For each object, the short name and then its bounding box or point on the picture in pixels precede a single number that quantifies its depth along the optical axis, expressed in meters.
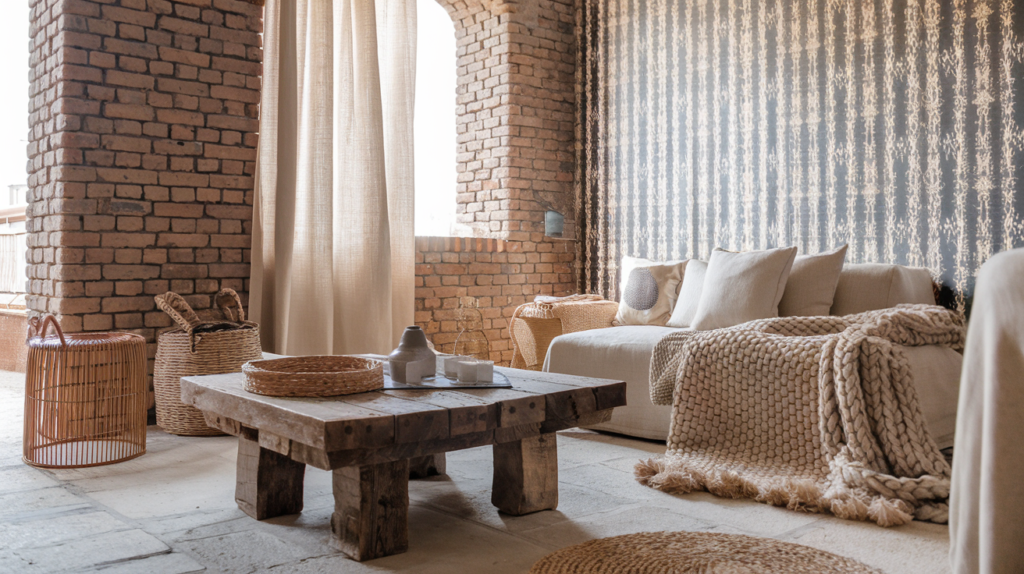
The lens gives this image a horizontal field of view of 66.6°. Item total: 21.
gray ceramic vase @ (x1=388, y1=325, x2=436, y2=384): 2.27
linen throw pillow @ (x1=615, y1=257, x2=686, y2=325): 4.07
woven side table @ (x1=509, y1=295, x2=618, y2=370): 4.21
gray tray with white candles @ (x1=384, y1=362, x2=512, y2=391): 2.20
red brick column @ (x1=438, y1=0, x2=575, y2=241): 5.03
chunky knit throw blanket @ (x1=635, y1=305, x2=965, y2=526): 2.30
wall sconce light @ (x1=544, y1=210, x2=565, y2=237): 5.13
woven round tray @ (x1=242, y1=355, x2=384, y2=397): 2.03
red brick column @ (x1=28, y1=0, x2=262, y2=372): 3.40
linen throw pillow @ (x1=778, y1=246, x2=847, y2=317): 3.46
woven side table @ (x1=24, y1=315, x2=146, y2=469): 2.83
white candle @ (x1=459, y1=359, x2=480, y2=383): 2.28
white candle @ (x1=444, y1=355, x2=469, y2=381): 2.34
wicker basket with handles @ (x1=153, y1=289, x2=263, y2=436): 3.29
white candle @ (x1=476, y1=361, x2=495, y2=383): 2.28
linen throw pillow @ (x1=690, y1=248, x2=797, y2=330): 3.47
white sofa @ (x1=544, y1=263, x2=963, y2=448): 3.32
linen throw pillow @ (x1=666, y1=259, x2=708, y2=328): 3.82
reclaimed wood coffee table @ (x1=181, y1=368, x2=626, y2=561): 1.81
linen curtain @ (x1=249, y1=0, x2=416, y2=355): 3.93
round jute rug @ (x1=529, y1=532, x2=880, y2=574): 1.77
